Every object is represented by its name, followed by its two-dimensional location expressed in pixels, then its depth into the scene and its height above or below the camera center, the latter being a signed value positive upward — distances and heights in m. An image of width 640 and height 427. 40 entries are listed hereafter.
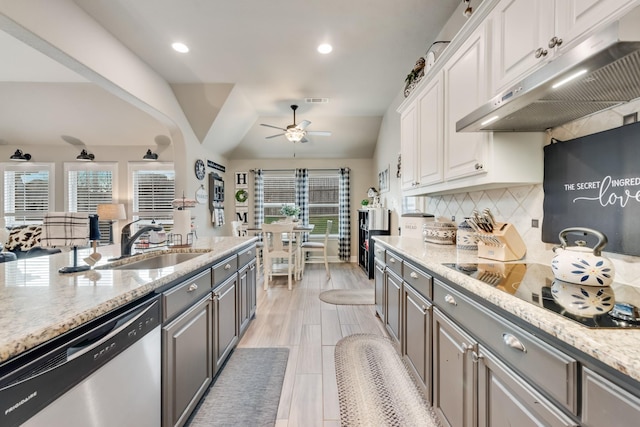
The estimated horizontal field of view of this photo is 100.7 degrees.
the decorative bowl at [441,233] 2.14 -0.17
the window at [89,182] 5.39 +0.65
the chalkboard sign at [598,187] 1.04 +0.12
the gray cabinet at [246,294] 2.35 -0.79
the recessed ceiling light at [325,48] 2.82 +1.79
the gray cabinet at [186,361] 1.22 -0.78
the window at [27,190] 5.34 +0.48
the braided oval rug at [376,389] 1.52 -1.18
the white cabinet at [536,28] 0.91 +0.74
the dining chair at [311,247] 4.75 -0.62
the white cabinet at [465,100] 1.51 +0.70
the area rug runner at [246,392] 1.54 -1.19
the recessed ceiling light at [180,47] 2.84 +1.81
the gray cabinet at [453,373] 1.09 -0.73
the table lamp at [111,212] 3.83 +0.02
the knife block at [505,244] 1.52 -0.18
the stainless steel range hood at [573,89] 0.72 +0.45
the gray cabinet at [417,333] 1.49 -0.76
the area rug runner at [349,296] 3.44 -1.16
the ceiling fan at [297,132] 4.00 +1.25
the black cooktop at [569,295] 0.72 -0.29
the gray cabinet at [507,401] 0.73 -0.59
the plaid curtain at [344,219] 6.22 -0.14
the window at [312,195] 6.38 +0.44
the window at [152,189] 5.42 +0.50
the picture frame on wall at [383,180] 4.73 +0.62
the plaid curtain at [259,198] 6.25 +0.36
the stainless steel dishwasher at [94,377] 0.63 -0.48
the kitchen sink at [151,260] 1.63 -0.33
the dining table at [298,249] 4.52 -0.62
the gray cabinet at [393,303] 2.03 -0.75
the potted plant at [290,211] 5.39 +0.04
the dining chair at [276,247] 4.06 -0.55
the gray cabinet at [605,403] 0.54 -0.41
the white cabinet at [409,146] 2.48 +0.66
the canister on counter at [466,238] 1.80 -0.18
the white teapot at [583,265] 0.95 -0.20
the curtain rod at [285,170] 6.31 +1.03
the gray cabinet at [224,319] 1.79 -0.79
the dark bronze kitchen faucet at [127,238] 1.71 -0.16
